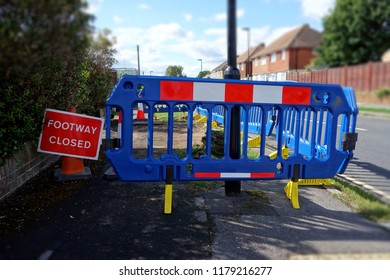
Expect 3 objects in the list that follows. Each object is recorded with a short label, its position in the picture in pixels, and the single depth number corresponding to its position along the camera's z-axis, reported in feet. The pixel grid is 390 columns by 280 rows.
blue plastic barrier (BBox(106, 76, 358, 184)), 9.13
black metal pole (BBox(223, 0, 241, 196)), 6.48
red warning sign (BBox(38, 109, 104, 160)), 12.09
